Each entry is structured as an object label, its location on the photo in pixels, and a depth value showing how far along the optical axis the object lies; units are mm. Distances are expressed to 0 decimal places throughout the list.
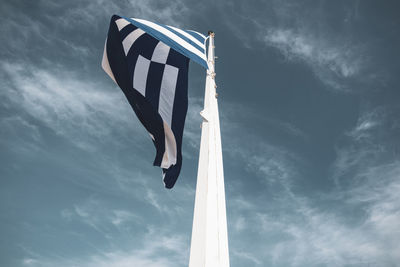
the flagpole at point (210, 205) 6668
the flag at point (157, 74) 8789
